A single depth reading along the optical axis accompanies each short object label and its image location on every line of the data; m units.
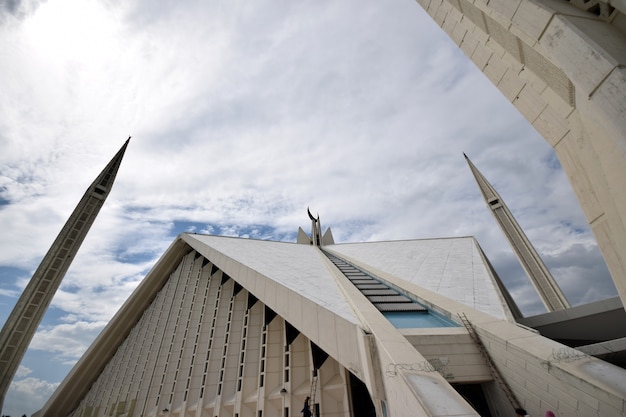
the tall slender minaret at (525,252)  100.99
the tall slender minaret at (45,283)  81.81
